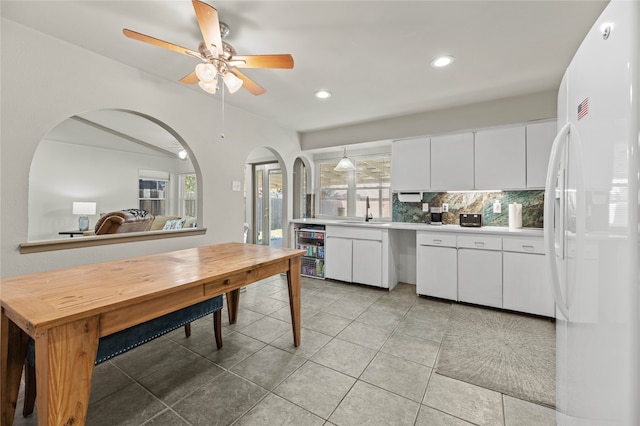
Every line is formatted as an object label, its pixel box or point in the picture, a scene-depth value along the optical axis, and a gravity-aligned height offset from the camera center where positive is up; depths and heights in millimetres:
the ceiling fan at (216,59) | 1525 +1042
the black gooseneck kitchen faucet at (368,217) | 4326 -66
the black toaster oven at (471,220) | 3387 -85
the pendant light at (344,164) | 4086 +760
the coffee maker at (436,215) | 3757 -25
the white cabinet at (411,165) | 3590 +684
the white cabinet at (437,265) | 3205 -651
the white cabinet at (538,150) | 2883 +710
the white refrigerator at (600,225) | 626 -34
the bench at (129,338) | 1335 -708
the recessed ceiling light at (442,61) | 2268 +1342
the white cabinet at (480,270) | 2953 -653
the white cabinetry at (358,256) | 3680 -628
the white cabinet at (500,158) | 3021 +656
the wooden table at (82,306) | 937 -403
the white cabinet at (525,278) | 2721 -683
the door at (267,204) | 5512 +185
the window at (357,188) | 4293 +434
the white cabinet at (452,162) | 3314 +669
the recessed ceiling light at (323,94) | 2969 +1374
